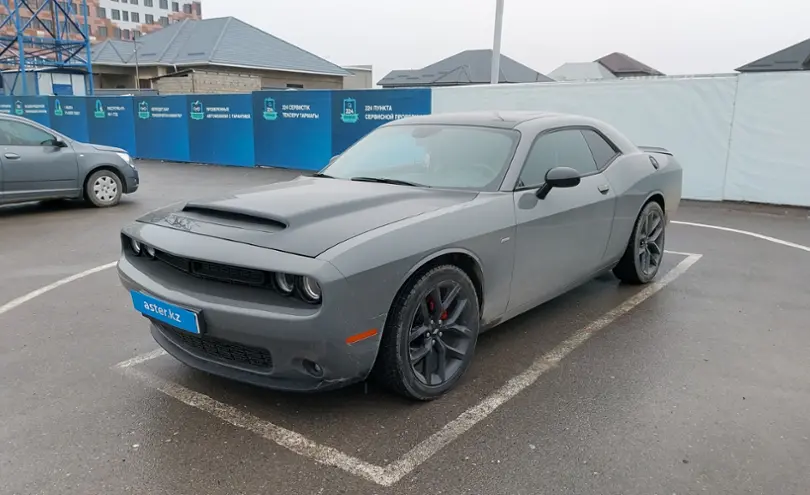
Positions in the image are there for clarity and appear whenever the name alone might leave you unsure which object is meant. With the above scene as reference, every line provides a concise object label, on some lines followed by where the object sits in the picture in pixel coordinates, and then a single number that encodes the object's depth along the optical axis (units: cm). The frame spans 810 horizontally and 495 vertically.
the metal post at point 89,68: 3212
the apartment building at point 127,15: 9219
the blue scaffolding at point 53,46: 3073
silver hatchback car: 874
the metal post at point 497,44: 1580
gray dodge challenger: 278
